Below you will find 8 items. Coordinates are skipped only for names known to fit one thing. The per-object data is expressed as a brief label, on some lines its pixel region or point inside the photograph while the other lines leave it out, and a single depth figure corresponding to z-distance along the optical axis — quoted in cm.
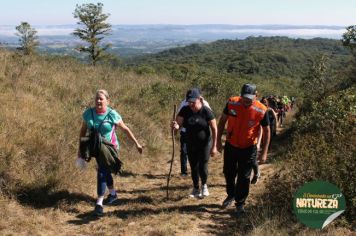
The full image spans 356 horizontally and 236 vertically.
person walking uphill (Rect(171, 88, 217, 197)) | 571
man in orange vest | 521
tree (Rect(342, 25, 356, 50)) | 1454
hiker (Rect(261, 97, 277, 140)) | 872
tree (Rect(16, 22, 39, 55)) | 5941
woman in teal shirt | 524
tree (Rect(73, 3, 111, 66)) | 5331
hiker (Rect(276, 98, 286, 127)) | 1456
